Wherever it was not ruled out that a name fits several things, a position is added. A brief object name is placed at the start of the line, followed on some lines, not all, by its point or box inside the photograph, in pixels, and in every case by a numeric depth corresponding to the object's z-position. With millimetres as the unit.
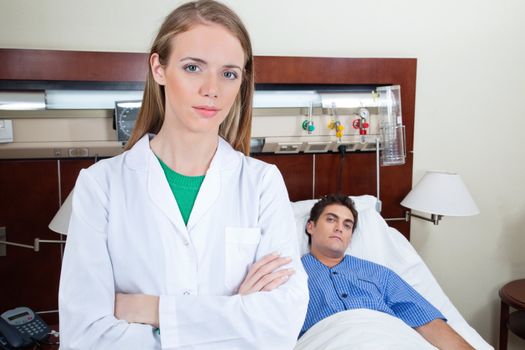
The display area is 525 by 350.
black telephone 1812
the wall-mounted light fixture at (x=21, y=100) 2238
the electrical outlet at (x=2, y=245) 2289
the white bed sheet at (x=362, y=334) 1721
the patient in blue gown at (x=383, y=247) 2463
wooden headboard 2264
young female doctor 1072
